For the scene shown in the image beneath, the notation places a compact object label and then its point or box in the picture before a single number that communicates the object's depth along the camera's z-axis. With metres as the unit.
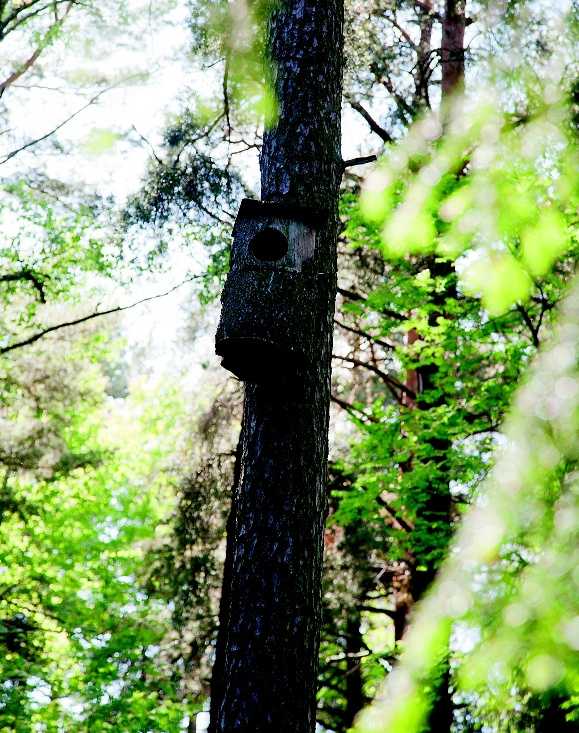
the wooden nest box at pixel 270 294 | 5.85
